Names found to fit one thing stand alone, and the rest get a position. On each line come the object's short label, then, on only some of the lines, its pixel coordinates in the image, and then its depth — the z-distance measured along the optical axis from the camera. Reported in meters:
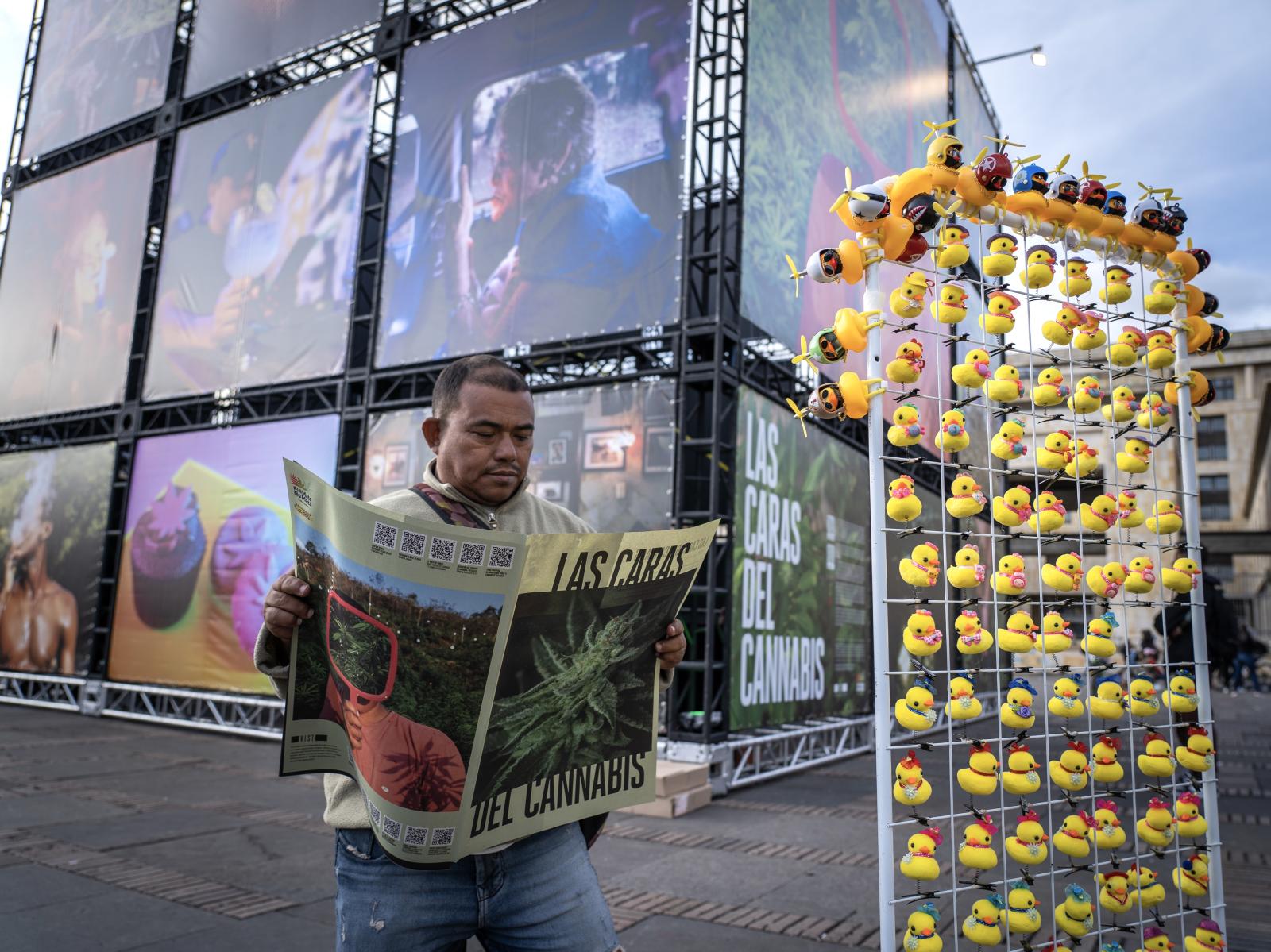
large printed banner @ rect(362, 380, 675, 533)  7.84
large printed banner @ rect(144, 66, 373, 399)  10.80
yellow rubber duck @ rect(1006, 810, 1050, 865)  2.89
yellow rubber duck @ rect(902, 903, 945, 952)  2.69
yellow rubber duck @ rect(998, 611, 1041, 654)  2.90
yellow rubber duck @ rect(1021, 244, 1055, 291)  3.23
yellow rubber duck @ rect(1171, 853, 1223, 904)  3.21
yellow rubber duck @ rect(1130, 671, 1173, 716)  3.15
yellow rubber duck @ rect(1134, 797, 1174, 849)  3.11
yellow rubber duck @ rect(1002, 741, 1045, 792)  2.89
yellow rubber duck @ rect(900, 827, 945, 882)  2.74
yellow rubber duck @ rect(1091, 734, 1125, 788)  3.05
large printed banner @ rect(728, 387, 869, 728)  7.94
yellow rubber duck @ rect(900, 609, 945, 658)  2.80
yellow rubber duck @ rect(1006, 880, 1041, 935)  2.84
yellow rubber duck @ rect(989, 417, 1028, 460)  3.08
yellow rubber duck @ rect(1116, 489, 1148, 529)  3.20
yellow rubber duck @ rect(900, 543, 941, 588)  2.88
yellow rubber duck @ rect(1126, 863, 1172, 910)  3.10
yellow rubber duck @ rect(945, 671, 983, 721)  2.88
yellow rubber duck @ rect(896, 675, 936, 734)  2.83
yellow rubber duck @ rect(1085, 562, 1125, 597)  3.14
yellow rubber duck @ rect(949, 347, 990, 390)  3.13
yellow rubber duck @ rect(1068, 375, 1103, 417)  3.27
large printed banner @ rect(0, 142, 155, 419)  12.82
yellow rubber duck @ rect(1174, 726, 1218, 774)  3.20
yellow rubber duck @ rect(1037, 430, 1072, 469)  3.13
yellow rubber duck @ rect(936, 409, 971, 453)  2.99
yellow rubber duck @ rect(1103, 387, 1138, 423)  3.33
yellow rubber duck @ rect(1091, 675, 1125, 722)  3.05
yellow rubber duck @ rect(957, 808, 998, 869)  2.80
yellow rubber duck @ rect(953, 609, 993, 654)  2.83
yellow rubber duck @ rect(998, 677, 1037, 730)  2.88
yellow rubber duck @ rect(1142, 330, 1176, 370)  3.40
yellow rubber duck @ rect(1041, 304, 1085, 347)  3.28
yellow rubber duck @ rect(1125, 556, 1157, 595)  3.10
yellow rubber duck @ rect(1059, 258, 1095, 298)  3.34
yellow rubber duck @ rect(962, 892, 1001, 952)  2.82
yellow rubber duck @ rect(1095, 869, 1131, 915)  3.05
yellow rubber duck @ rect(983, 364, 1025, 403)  3.11
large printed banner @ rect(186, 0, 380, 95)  11.62
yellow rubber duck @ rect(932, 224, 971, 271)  3.07
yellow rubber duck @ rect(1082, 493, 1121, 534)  3.13
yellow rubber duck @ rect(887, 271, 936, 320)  3.02
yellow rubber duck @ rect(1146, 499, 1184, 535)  3.37
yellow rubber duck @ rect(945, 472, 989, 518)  3.05
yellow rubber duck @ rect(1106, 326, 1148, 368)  3.35
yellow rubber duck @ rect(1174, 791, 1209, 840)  3.18
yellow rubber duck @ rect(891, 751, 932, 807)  2.79
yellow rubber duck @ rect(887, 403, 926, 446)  2.96
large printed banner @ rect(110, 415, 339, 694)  10.30
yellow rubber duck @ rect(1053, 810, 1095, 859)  2.95
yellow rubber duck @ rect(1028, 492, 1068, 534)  3.04
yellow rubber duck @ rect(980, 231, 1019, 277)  3.19
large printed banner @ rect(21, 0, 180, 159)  13.76
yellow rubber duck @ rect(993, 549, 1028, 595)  2.96
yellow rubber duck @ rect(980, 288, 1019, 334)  3.22
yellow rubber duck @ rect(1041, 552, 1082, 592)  3.04
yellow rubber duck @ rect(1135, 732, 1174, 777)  3.19
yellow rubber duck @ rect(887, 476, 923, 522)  2.84
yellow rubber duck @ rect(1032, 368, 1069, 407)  3.21
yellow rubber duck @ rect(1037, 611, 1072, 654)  2.94
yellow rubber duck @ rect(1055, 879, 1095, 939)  2.96
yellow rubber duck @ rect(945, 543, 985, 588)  2.91
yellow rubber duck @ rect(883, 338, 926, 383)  2.95
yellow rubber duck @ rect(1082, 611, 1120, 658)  3.11
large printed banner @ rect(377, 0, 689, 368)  8.38
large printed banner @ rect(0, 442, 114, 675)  12.01
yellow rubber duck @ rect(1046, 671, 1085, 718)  3.05
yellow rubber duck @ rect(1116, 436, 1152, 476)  3.31
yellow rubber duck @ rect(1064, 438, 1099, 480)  3.21
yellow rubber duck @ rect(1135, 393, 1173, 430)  3.40
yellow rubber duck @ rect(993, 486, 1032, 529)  3.01
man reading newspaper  1.52
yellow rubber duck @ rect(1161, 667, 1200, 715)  3.23
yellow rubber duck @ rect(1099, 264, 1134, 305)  3.39
